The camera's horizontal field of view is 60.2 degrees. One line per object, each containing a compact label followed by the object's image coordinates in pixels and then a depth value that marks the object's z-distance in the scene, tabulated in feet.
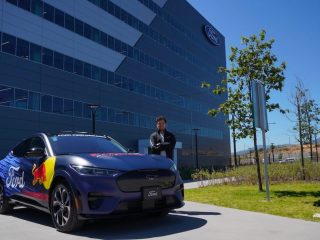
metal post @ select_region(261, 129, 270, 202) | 21.73
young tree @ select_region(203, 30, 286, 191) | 30.42
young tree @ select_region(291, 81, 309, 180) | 48.54
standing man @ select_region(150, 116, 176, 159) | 18.64
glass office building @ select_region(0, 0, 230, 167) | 58.72
